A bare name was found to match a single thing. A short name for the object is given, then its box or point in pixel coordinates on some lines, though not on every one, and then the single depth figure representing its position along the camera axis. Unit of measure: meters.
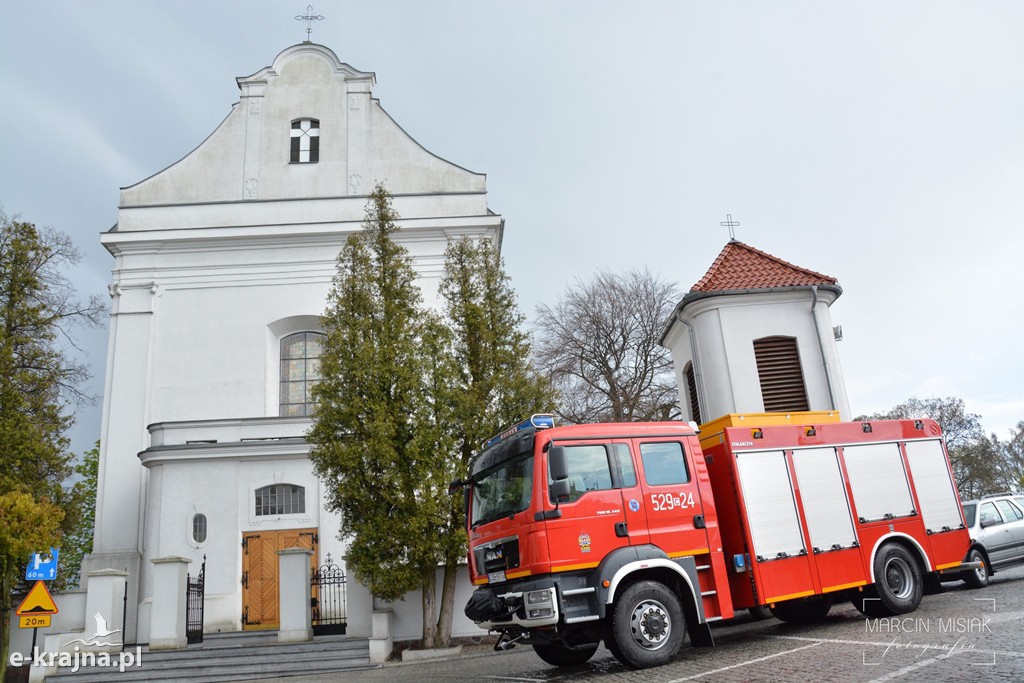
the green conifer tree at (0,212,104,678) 16.72
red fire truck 7.86
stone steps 12.70
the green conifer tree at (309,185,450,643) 13.38
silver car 13.49
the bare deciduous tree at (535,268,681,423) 32.88
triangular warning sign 12.09
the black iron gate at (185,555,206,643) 15.46
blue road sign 13.52
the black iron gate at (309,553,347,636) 15.99
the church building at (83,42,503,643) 18.72
